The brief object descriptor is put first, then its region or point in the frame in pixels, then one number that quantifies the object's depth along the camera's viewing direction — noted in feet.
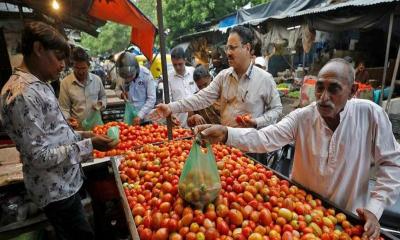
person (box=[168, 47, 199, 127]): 17.79
